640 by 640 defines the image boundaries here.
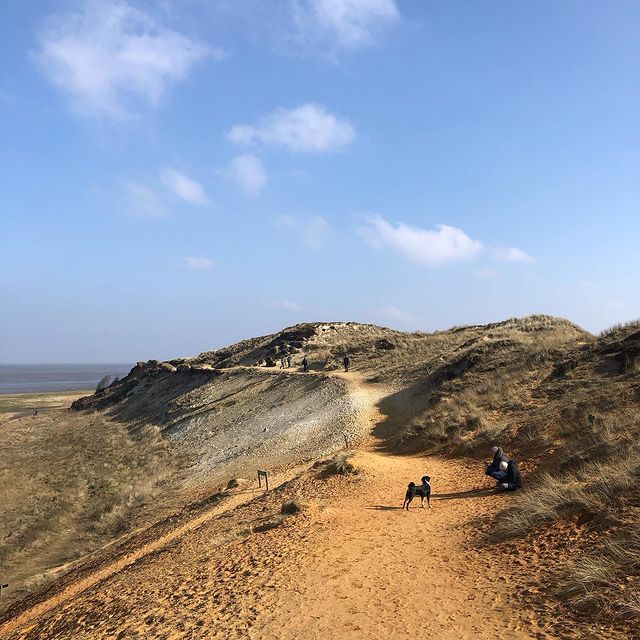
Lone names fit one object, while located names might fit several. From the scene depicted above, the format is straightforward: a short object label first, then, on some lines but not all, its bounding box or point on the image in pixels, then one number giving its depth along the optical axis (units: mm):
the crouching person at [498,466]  11934
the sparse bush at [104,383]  75625
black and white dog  11094
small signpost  15794
